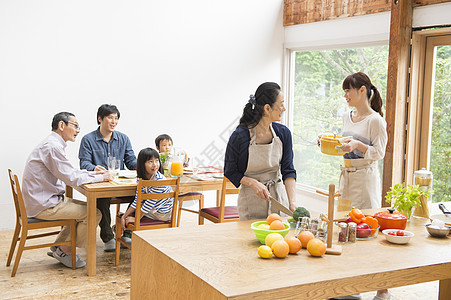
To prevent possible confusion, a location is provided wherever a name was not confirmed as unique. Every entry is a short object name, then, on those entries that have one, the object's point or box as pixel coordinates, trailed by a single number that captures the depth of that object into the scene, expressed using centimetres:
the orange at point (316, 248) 227
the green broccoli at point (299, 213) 265
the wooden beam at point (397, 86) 497
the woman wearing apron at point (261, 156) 327
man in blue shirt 490
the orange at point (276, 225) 245
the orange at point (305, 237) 239
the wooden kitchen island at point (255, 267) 197
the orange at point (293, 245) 229
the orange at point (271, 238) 231
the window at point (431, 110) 485
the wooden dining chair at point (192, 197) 535
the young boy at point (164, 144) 511
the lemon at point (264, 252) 224
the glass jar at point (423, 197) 306
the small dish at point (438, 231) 263
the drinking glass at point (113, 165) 453
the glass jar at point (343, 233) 251
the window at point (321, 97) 579
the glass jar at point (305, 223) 256
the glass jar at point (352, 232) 252
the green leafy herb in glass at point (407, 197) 297
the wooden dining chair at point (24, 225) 404
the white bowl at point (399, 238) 250
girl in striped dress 429
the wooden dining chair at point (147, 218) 410
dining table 413
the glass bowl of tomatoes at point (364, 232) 258
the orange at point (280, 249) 223
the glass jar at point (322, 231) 252
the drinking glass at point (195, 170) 496
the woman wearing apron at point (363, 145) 378
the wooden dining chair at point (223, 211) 443
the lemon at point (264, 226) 249
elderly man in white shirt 414
